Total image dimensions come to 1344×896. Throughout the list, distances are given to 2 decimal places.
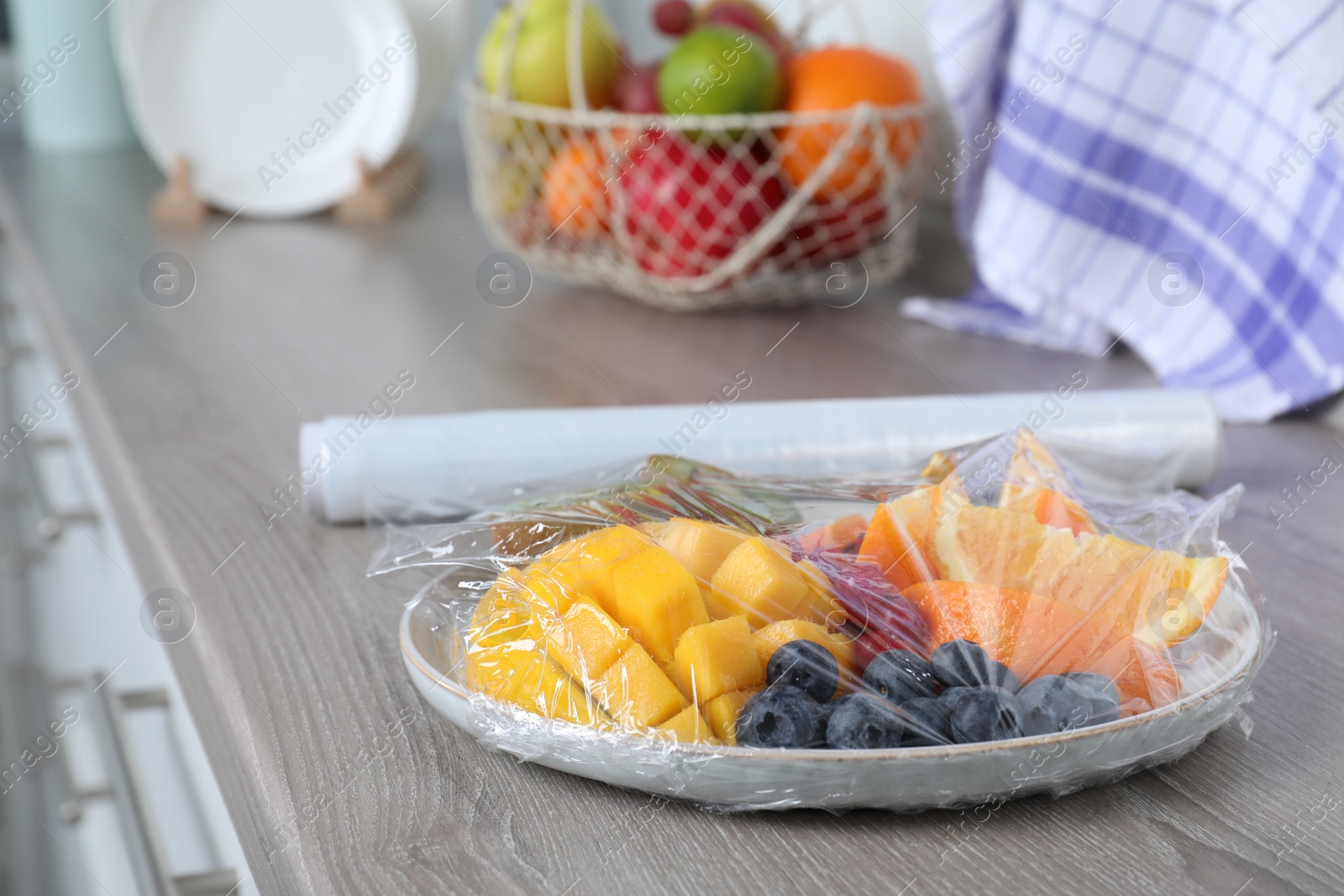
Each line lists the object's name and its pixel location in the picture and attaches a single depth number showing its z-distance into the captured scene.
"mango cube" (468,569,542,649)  0.37
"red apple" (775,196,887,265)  0.96
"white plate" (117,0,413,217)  1.37
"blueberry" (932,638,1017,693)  0.34
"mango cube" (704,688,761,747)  0.34
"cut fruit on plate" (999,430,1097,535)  0.42
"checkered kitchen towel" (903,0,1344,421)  0.72
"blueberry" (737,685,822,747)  0.33
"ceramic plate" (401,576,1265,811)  0.32
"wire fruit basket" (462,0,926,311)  0.91
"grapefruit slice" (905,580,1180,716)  0.35
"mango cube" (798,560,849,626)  0.36
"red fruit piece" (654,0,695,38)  1.15
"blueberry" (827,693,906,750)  0.33
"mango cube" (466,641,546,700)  0.36
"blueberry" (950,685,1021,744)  0.33
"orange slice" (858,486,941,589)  0.38
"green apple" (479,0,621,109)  1.03
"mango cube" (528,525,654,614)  0.36
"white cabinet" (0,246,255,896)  0.62
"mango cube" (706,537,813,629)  0.35
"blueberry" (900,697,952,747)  0.33
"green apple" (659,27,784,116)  0.90
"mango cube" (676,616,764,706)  0.34
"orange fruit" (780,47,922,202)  0.92
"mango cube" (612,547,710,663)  0.34
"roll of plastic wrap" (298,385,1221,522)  0.57
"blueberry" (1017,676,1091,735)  0.34
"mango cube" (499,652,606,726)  0.35
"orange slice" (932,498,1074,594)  0.37
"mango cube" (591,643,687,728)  0.34
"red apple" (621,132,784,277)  0.91
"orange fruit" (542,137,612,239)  0.97
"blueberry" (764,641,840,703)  0.34
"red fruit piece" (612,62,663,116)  0.95
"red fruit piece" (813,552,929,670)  0.35
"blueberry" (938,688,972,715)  0.34
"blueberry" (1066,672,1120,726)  0.34
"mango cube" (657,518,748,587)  0.37
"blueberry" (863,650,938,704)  0.34
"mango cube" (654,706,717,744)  0.33
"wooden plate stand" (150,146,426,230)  1.36
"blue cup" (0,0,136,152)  1.66
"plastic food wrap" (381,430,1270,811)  0.33
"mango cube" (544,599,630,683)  0.34
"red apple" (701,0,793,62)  1.00
